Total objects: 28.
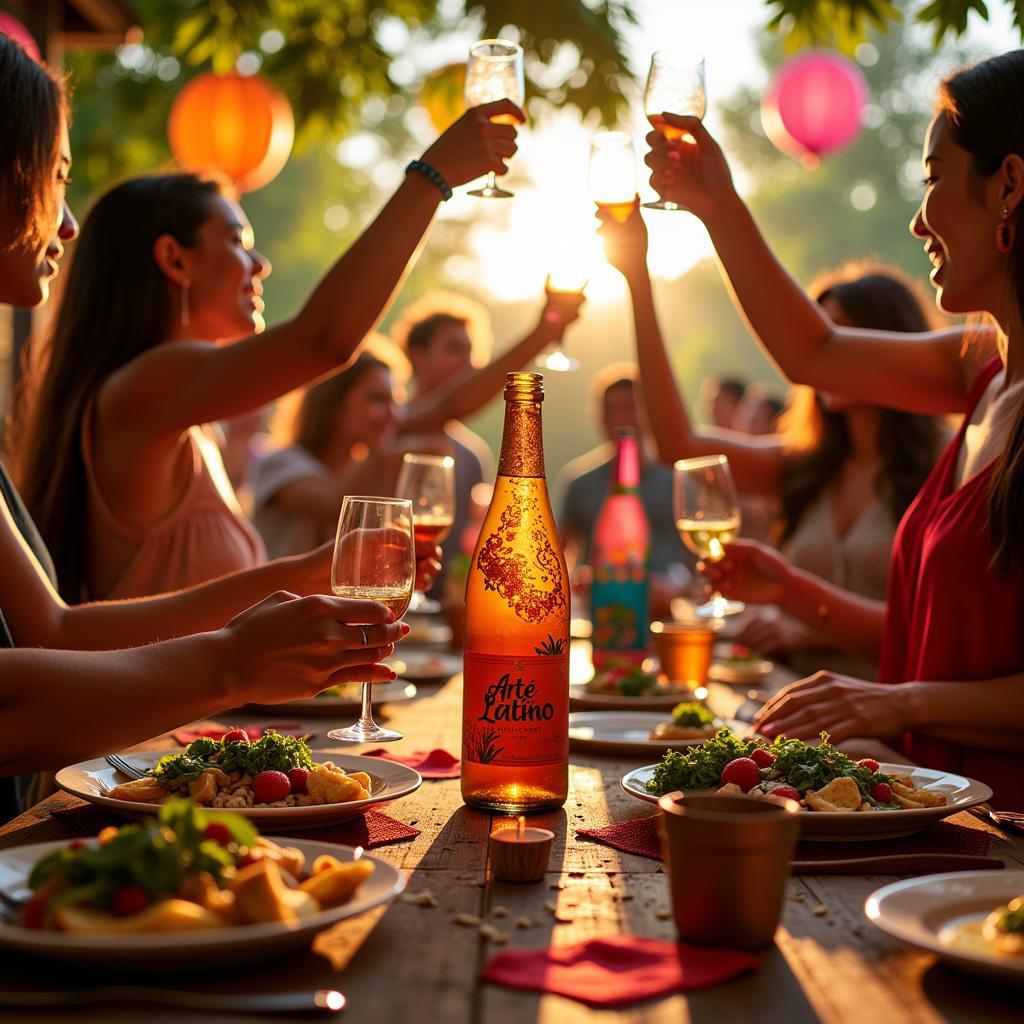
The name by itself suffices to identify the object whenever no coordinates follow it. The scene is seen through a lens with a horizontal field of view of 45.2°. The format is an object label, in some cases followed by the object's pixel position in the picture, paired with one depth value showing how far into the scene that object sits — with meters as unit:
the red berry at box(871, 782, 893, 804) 1.43
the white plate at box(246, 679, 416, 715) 2.28
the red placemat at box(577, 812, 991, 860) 1.36
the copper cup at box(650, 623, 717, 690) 2.63
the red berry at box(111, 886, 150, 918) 0.93
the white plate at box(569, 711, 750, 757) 1.91
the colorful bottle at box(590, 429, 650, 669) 2.90
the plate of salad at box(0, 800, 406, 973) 0.90
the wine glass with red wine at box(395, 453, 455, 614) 2.28
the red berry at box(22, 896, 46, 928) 0.95
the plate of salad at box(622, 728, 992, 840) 1.37
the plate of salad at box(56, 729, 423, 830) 1.37
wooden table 0.92
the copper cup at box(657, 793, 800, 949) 1.02
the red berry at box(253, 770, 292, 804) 1.40
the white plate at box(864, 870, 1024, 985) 0.98
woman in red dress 1.86
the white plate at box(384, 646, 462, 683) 2.80
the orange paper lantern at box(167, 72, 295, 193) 5.38
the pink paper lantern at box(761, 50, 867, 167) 6.41
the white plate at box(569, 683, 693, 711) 2.35
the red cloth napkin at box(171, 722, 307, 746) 1.91
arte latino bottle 1.47
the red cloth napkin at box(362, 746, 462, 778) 1.77
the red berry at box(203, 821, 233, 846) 1.02
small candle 1.22
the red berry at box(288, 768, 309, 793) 1.45
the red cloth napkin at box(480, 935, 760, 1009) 0.95
